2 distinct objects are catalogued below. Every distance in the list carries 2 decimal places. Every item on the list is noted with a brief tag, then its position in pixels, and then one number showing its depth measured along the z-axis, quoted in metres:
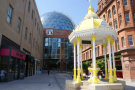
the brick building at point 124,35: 19.81
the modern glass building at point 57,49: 58.53
